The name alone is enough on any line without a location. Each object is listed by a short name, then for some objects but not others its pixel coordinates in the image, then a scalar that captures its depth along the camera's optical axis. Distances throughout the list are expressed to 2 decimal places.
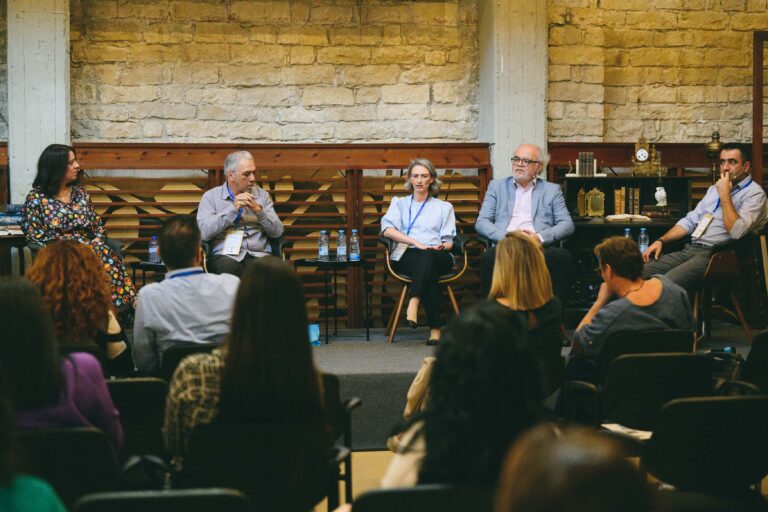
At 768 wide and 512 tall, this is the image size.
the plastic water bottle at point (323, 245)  7.04
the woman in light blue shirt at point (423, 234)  6.74
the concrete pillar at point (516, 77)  7.99
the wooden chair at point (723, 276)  6.71
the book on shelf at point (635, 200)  7.86
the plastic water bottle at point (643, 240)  7.42
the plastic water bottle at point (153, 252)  7.20
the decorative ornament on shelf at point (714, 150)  8.15
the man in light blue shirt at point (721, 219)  6.81
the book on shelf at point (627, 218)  7.45
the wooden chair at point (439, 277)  6.83
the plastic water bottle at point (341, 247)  7.02
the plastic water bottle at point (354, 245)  7.20
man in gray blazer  7.07
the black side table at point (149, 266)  6.95
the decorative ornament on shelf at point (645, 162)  8.00
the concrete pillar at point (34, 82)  7.39
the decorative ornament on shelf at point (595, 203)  7.68
